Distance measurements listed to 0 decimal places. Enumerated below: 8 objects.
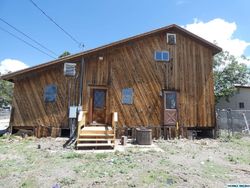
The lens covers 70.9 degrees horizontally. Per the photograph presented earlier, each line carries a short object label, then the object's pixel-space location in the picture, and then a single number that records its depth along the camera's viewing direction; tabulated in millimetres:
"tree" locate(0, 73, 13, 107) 36621
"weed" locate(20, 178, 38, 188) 3946
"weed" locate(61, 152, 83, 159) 5985
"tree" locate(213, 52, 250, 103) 17925
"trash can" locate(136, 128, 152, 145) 8198
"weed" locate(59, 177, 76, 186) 4070
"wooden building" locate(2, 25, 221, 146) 9245
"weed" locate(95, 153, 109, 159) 6011
